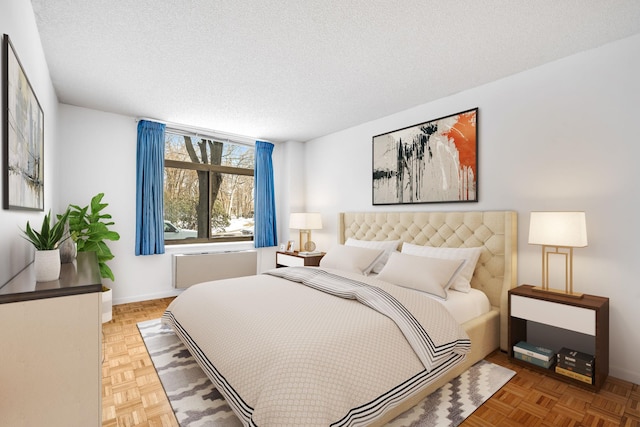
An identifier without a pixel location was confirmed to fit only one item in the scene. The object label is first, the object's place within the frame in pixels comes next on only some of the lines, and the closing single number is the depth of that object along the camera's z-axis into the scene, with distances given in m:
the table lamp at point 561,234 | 2.29
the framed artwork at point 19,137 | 1.46
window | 4.69
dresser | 1.08
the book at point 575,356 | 2.24
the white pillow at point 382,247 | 3.62
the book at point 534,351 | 2.42
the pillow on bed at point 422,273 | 2.69
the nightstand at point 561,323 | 2.18
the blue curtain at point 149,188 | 4.18
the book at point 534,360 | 2.40
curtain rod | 4.40
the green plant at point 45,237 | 1.43
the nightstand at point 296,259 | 4.45
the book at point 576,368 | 2.20
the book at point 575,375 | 2.20
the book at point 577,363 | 2.20
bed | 1.46
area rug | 1.85
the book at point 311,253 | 4.65
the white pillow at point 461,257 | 2.86
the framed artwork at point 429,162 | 3.24
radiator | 4.46
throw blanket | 1.90
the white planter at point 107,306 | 3.44
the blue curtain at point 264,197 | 5.23
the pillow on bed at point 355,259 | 3.48
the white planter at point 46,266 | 1.35
